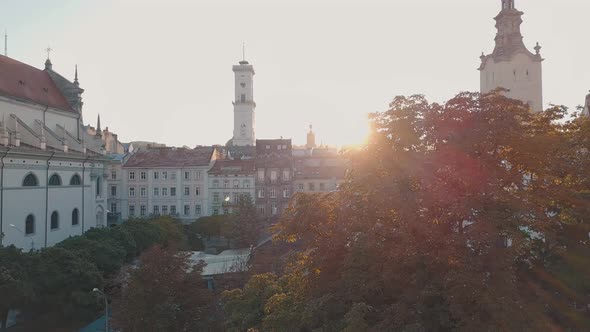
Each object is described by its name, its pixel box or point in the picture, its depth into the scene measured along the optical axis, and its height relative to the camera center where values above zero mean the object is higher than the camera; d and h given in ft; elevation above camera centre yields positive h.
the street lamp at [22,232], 107.31 -13.12
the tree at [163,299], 59.82 -15.78
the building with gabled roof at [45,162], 109.70 +3.74
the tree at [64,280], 80.64 -17.85
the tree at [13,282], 74.38 -16.56
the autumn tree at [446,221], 36.27 -3.85
